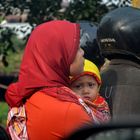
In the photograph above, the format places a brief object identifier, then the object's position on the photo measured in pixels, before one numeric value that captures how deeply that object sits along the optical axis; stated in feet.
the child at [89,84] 11.20
